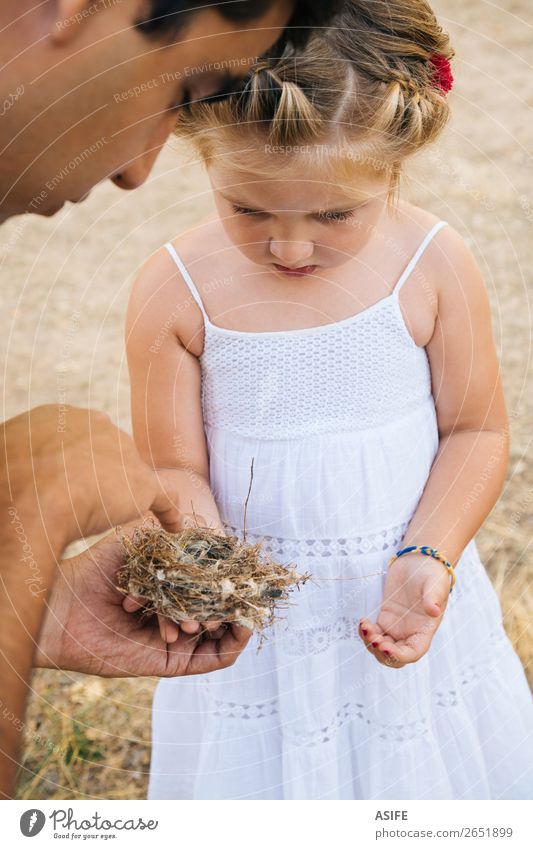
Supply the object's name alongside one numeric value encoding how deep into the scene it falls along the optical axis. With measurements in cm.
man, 77
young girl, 115
